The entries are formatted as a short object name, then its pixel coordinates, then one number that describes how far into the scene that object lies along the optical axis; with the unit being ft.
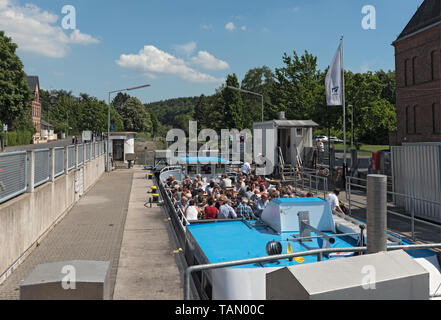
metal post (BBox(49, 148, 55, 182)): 44.42
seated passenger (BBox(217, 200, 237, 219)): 36.37
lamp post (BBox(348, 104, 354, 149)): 111.14
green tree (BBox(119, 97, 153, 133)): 385.50
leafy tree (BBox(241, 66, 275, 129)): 255.09
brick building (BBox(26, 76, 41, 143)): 317.65
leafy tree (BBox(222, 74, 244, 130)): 223.30
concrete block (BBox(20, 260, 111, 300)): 9.61
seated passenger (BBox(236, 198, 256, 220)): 36.91
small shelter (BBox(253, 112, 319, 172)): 90.12
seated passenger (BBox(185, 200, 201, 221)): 37.68
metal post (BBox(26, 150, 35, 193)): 34.55
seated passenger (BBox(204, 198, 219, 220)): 37.27
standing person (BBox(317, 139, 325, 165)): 87.71
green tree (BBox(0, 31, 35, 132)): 179.83
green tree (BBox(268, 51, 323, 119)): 148.77
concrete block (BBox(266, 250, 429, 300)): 8.64
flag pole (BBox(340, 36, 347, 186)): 71.00
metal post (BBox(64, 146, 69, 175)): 54.49
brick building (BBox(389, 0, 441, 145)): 103.50
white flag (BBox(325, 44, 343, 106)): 71.31
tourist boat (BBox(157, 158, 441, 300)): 21.30
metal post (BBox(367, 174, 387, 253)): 11.89
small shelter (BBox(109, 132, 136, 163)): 137.59
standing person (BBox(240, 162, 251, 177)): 76.23
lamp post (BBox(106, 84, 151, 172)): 117.91
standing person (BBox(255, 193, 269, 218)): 40.01
